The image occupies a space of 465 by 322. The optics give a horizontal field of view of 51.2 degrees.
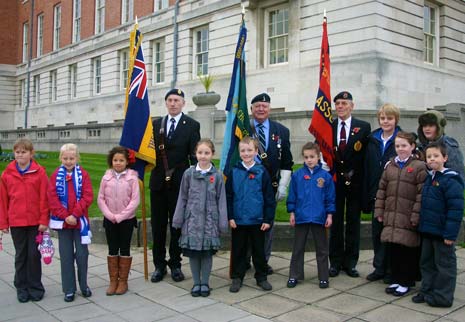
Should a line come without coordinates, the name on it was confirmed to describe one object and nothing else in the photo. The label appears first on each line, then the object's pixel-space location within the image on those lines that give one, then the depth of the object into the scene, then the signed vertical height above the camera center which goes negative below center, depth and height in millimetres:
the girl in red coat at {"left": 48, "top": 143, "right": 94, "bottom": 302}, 5285 -524
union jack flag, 5992 +647
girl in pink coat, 5504 -518
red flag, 6164 +598
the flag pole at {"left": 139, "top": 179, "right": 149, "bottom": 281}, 5945 -917
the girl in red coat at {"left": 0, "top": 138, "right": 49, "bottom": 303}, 5254 -505
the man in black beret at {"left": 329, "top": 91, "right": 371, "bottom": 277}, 6055 -175
